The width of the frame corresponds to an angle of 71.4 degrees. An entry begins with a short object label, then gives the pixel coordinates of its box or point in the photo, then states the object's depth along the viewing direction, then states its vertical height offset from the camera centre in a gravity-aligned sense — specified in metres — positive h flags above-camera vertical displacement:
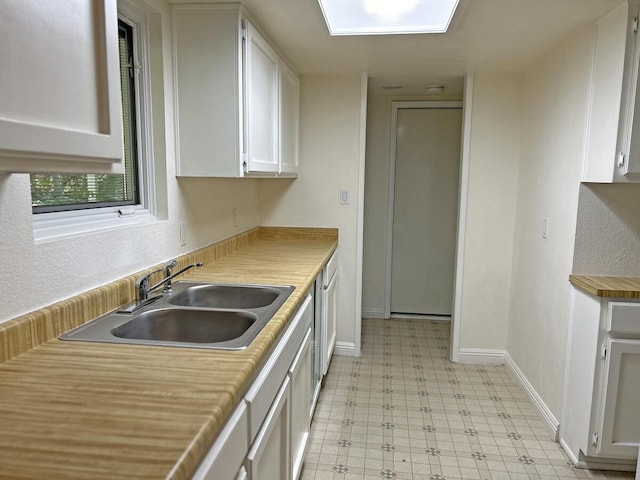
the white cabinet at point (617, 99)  1.86 +0.40
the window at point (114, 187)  1.38 -0.01
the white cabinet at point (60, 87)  0.66 +0.16
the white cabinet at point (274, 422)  0.95 -0.65
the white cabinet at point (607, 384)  1.98 -0.87
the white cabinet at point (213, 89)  1.90 +0.41
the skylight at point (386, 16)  2.10 +0.84
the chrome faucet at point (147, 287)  1.54 -0.38
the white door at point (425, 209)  4.16 -0.20
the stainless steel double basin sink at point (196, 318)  1.28 -0.44
